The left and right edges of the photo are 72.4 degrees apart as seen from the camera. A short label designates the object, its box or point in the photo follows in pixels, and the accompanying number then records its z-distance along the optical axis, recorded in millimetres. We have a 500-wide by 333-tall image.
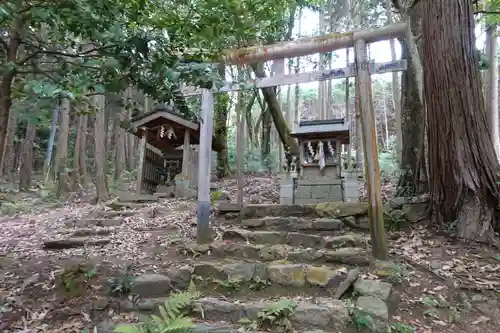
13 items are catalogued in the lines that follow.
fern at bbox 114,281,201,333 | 2881
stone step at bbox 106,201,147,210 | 8273
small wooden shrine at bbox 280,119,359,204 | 8141
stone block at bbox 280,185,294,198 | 8234
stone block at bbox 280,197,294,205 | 8195
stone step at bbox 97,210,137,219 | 7566
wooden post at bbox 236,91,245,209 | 7712
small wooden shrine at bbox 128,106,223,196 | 10109
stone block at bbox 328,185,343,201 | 7977
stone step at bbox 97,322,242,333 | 3291
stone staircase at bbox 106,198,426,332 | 3543
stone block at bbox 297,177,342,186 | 8129
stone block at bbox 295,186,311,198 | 8214
